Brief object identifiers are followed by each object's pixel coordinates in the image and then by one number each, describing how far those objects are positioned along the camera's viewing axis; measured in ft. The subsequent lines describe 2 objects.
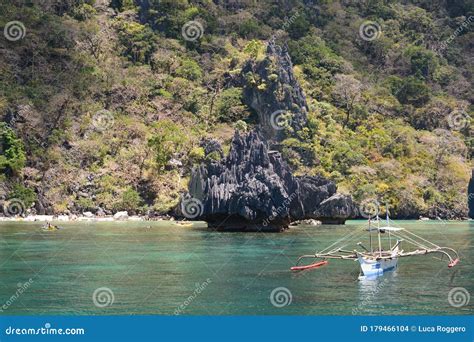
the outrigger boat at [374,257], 163.63
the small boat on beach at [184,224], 349.90
